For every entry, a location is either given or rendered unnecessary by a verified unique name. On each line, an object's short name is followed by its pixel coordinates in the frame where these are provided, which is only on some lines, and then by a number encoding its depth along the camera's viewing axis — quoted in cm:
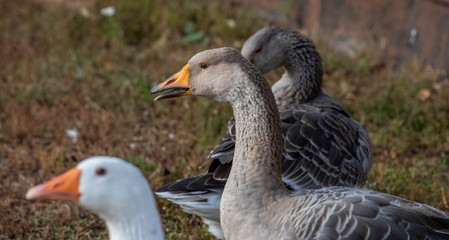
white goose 452
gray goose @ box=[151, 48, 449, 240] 565
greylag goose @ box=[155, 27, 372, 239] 716
